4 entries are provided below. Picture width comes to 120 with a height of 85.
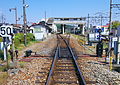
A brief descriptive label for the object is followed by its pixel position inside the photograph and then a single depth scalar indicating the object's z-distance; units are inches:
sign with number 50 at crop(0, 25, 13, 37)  237.2
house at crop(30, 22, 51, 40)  931.0
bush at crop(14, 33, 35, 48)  584.3
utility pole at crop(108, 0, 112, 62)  327.7
